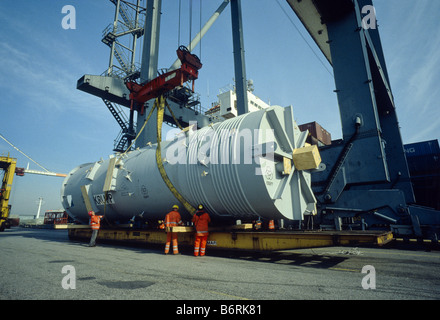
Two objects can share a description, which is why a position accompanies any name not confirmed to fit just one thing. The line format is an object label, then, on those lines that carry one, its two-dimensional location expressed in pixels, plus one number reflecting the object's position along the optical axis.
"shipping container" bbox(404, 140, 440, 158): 14.94
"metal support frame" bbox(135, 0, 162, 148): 15.97
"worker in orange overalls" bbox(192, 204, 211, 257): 6.13
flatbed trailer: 4.50
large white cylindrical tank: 5.20
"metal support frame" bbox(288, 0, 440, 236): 7.51
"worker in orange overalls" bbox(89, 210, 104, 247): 8.95
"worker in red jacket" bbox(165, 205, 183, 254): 6.57
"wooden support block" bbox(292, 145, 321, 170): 5.47
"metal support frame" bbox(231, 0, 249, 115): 14.10
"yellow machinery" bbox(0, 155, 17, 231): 20.22
